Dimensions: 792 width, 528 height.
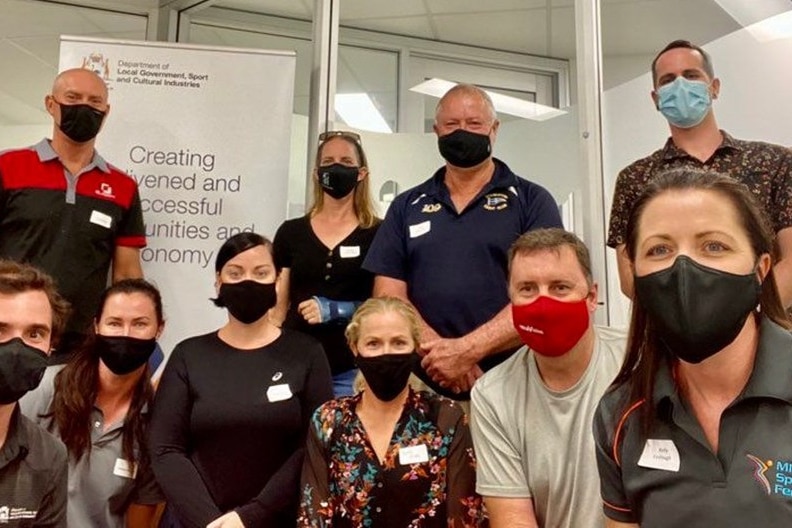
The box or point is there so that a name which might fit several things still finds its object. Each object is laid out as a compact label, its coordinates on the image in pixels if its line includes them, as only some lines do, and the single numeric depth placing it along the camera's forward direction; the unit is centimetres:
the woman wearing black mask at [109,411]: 212
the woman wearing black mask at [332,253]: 250
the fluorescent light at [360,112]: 377
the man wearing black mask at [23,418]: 163
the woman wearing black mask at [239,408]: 207
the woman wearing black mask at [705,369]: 109
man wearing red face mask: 172
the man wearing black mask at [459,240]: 224
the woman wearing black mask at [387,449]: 195
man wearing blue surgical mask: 205
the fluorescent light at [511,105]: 331
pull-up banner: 329
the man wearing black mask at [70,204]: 262
